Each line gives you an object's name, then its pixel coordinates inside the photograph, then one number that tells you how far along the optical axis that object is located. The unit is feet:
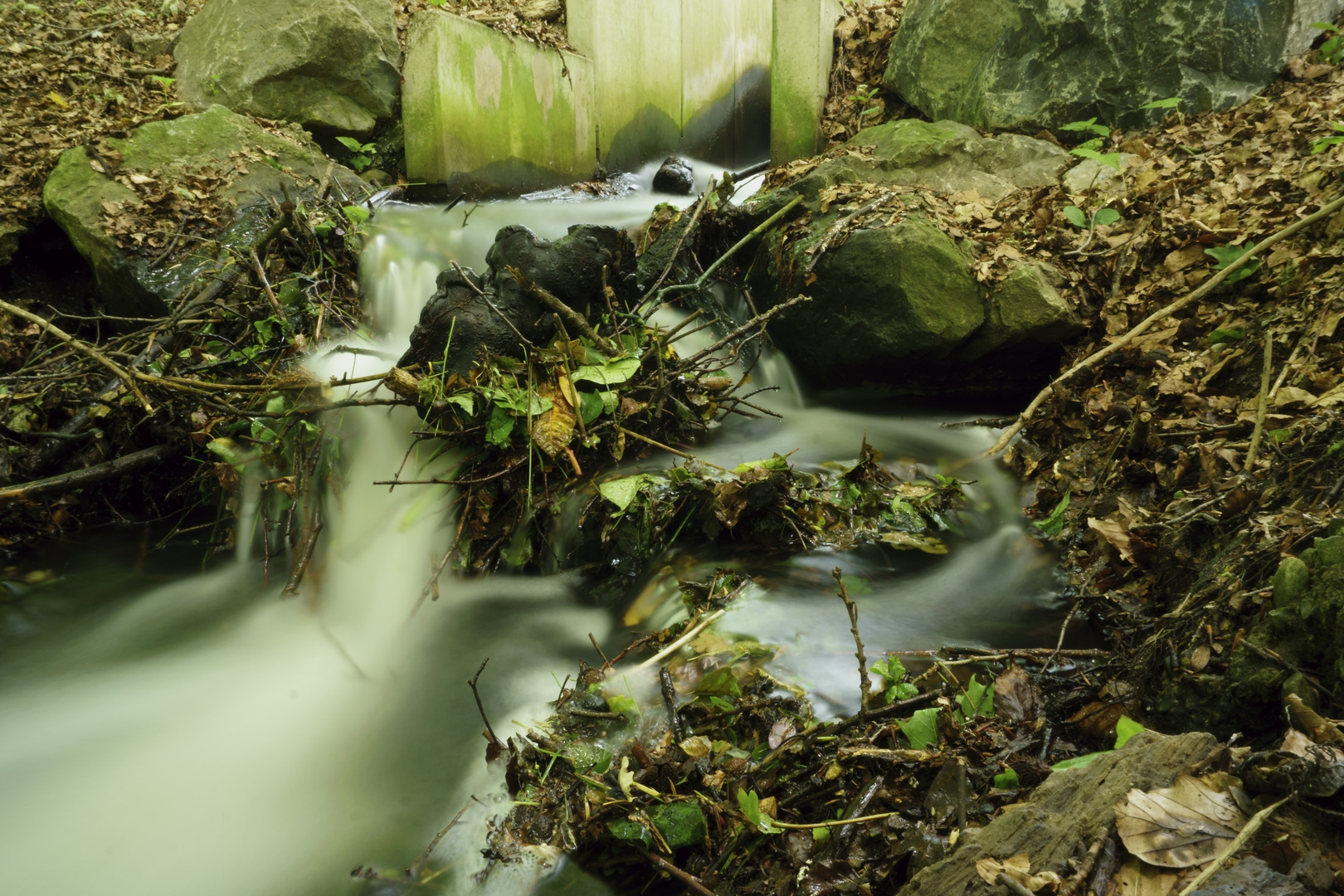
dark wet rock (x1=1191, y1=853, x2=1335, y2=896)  3.71
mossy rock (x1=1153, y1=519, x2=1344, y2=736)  5.72
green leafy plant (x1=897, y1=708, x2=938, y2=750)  7.23
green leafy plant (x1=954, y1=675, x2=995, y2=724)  7.73
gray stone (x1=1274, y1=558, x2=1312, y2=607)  6.07
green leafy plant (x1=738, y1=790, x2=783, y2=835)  6.65
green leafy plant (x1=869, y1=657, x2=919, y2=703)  8.05
